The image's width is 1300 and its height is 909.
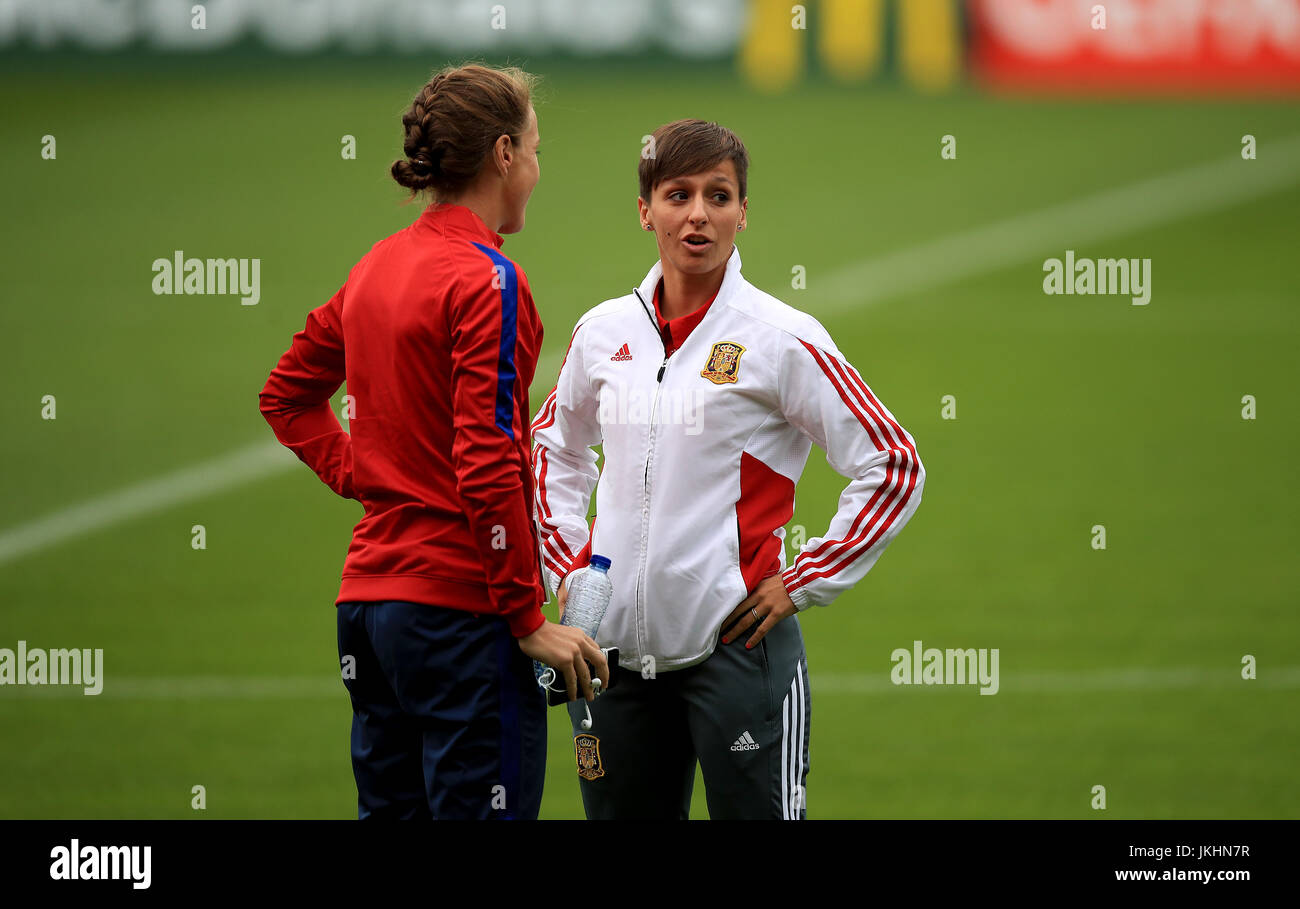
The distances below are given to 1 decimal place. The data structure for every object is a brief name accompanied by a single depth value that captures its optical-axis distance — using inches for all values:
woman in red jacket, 219.0
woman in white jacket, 251.6
